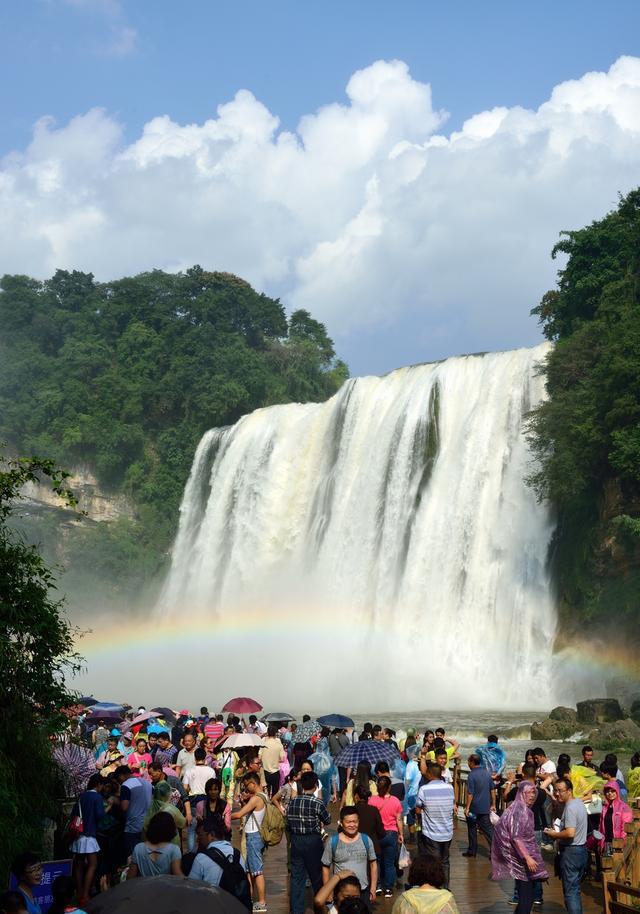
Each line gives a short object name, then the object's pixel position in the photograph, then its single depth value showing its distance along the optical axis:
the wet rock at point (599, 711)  27.72
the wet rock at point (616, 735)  24.36
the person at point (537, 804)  10.53
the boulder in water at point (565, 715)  27.36
